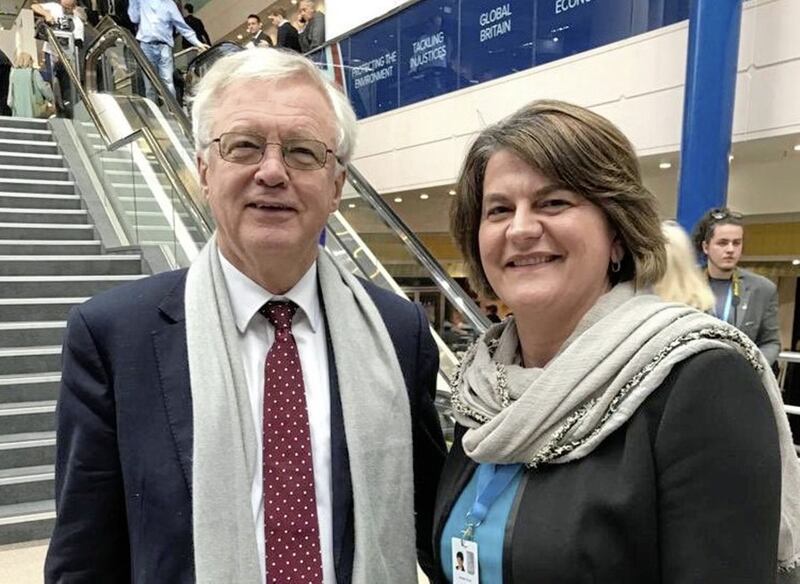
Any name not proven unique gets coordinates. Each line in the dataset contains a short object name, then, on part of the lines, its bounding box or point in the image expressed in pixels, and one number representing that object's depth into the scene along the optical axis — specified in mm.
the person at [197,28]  12094
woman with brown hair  1023
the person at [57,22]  9656
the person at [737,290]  3613
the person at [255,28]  11948
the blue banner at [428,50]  9523
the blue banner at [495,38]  8391
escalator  5621
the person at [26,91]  10438
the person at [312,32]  11688
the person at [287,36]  11039
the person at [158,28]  8773
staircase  3805
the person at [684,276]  1931
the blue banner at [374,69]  10758
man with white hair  1278
